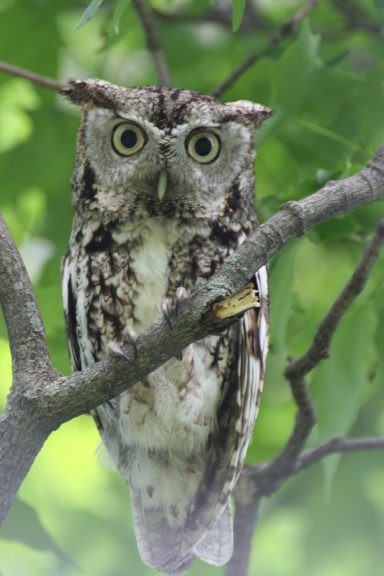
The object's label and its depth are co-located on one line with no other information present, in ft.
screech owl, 18.76
